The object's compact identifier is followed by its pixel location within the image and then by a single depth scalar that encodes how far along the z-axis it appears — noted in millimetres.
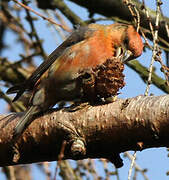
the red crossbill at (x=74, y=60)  7184
